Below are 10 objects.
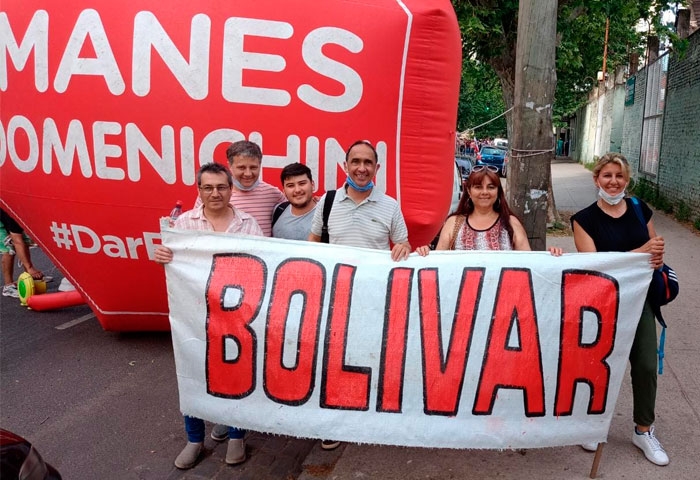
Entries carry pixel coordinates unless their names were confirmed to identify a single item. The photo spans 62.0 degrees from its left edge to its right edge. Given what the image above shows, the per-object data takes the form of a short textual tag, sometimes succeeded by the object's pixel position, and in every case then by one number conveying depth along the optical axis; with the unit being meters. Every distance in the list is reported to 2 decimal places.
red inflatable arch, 4.00
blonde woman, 3.01
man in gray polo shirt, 3.21
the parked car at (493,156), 26.33
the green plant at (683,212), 10.98
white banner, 2.90
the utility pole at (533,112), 4.09
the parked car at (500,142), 36.33
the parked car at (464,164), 15.69
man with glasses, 3.09
